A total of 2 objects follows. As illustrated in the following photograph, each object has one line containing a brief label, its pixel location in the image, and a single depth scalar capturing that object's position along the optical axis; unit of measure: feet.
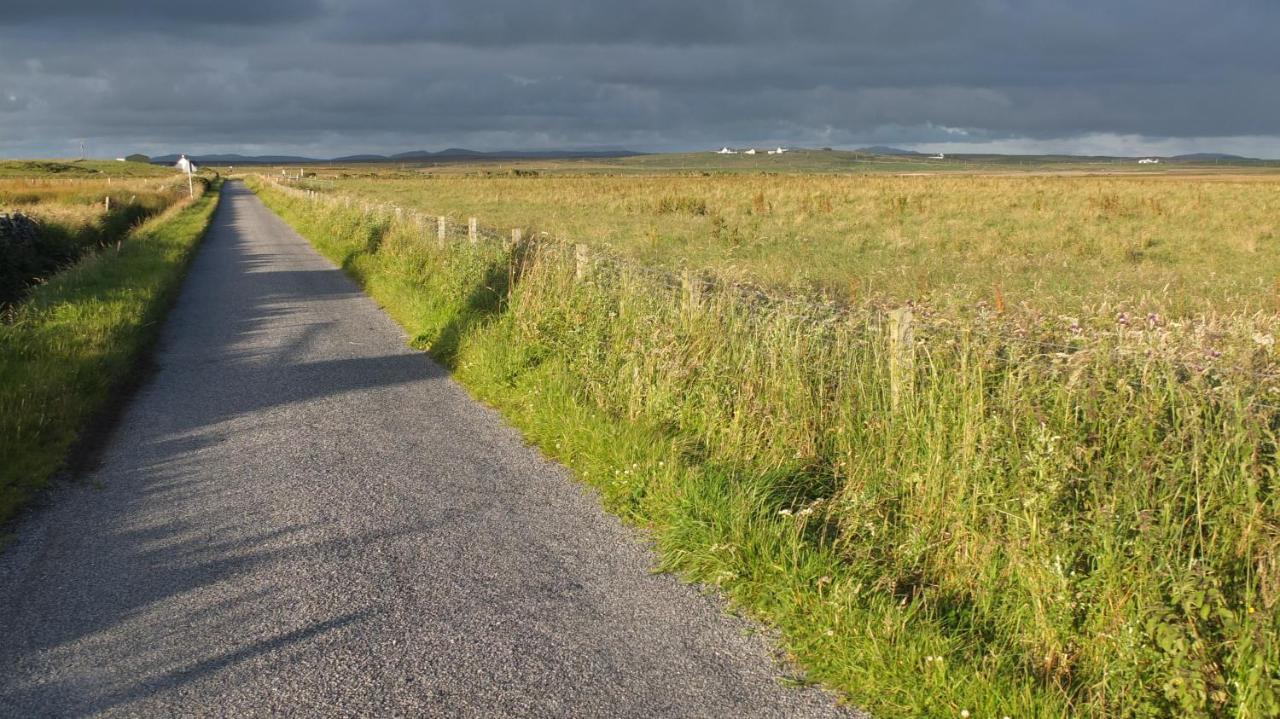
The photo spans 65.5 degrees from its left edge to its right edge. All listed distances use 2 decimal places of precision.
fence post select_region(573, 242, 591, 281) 34.86
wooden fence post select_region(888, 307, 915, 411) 17.95
